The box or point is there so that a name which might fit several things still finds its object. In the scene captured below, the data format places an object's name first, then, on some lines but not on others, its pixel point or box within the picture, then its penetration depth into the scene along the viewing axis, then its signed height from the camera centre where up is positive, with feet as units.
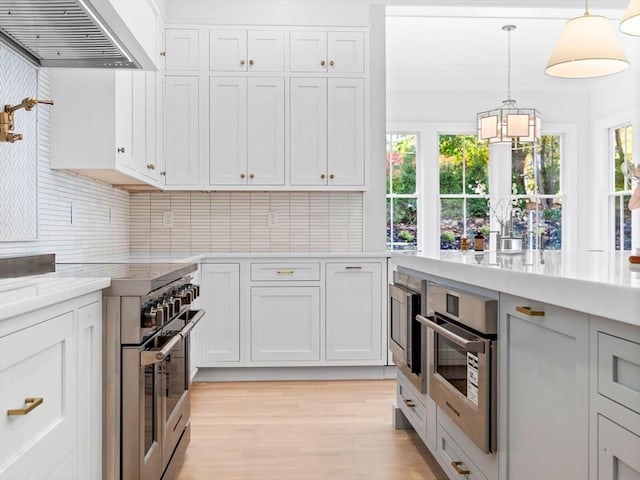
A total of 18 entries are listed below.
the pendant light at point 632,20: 6.77 +2.80
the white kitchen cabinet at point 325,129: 13.67 +2.79
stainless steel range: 5.24 -1.27
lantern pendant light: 16.01 +3.37
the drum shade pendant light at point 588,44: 7.84 +2.83
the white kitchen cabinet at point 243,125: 13.62 +2.87
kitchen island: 3.40 -0.91
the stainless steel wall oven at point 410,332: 7.73 -1.30
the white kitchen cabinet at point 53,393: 3.47 -1.10
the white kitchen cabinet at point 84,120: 9.19 +2.01
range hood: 6.17 +2.61
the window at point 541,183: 23.71 +2.57
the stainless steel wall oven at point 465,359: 5.33 -1.26
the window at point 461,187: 23.38 +2.38
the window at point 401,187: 23.11 +2.31
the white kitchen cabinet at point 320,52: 13.67 +4.68
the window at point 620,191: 21.66 +2.08
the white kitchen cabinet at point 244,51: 13.60 +4.68
